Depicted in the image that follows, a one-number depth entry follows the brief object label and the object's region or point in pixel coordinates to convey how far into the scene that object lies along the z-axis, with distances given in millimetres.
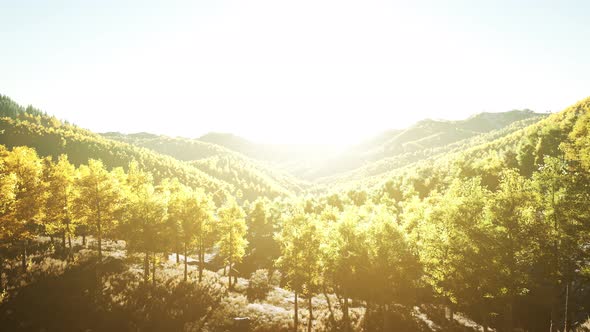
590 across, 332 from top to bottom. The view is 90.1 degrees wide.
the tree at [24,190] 25922
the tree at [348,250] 27641
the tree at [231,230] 40562
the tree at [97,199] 33969
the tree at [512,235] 20562
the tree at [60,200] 33250
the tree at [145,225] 31812
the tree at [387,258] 27047
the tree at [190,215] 36500
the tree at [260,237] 67975
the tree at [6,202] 23203
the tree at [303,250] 28500
